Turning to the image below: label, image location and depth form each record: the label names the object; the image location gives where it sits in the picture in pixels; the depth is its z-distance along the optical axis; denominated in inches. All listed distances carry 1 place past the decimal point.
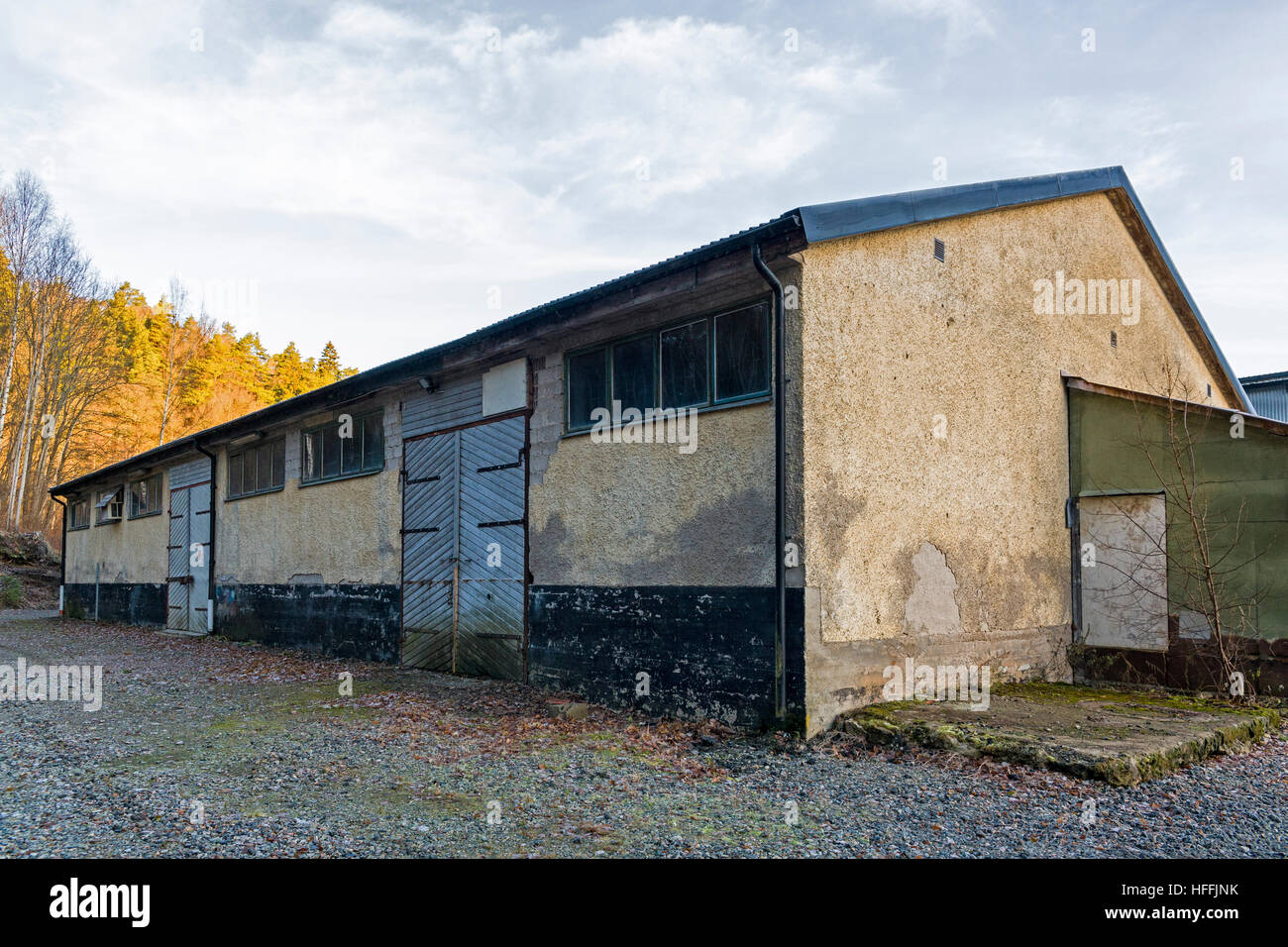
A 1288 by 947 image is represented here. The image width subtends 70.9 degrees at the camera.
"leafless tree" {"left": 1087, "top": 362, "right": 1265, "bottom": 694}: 325.7
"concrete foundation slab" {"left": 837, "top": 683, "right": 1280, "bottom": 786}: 224.2
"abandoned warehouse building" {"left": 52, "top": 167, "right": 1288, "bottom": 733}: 276.2
